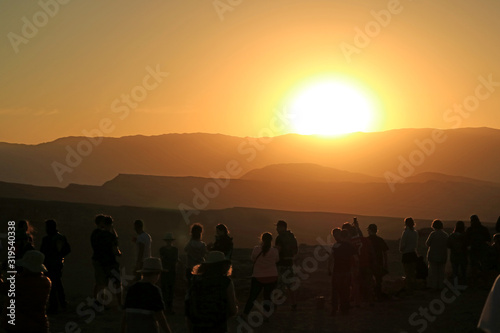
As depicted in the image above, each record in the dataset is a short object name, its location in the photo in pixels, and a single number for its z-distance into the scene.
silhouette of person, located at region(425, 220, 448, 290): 15.37
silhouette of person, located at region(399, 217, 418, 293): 15.18
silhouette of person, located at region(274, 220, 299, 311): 13.20
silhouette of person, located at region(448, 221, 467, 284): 15.03
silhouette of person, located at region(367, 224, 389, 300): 14.30
